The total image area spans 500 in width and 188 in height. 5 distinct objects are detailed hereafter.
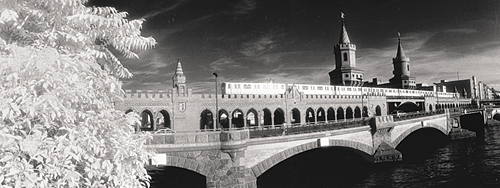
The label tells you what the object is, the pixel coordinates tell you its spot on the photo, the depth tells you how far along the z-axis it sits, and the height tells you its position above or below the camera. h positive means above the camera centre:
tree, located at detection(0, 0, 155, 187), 4.79 +0.36
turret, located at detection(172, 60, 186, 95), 40.91 +4.60
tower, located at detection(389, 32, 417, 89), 111.12 +13.41
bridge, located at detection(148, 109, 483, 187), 19.75 -2.58
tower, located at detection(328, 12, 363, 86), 86.56 +13.51
